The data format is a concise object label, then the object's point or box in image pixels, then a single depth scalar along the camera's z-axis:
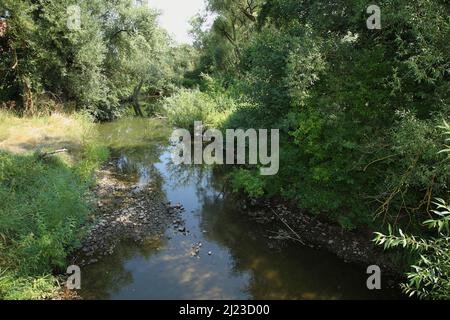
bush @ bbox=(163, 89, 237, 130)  18.17
